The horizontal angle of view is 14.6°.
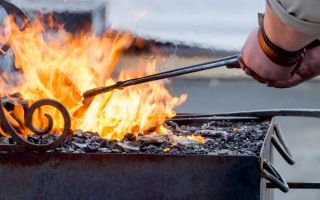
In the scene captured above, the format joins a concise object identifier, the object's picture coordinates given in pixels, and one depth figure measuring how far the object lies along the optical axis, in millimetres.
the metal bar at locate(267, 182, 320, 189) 2729
